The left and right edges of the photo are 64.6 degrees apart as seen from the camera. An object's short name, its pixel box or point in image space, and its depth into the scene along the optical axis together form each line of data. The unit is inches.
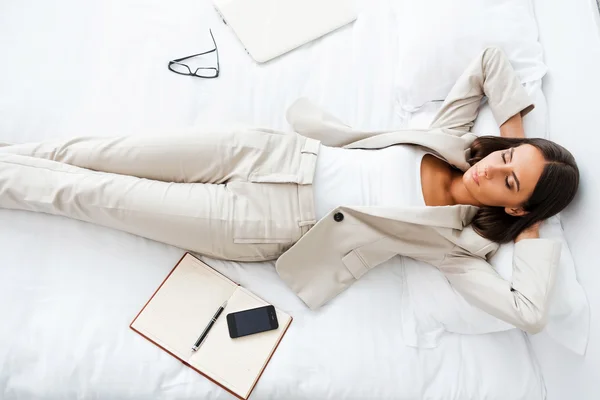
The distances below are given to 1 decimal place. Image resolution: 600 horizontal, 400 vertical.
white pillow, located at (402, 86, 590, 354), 46.7
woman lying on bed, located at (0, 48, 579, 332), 48.3
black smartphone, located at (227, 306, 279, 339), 49.0
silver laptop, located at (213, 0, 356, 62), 65.3
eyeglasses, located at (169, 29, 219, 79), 62.3
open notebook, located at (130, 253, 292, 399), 47.4
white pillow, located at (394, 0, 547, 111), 59.6
